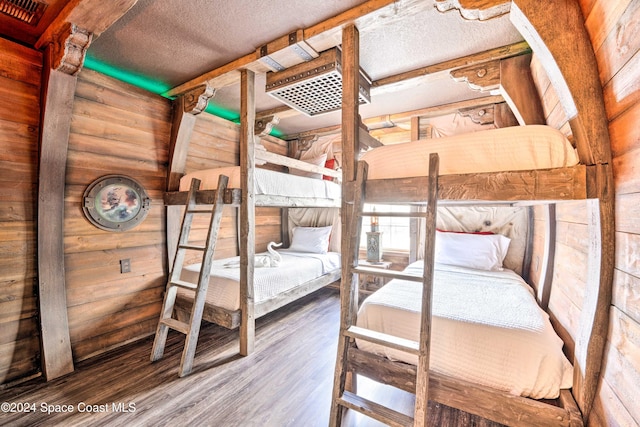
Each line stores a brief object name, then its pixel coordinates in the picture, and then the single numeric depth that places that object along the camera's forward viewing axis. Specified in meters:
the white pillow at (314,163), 4.13
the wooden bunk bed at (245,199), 2.24
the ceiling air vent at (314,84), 1.90
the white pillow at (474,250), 2.70
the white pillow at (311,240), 3.95
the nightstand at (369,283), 3.69
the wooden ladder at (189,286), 2.00
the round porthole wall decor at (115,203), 2.22
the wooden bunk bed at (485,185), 1.11
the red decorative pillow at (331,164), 4.24
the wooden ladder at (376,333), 1.22
